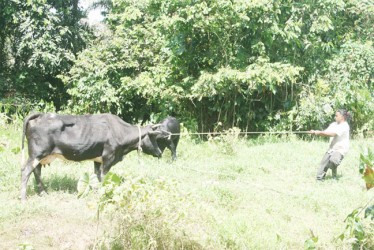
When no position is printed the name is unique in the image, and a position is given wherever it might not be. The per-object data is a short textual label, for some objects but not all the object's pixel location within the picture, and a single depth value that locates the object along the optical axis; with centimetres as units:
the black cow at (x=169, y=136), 845
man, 750
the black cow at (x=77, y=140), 638
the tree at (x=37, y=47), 1343
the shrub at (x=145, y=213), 409
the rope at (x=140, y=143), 731
